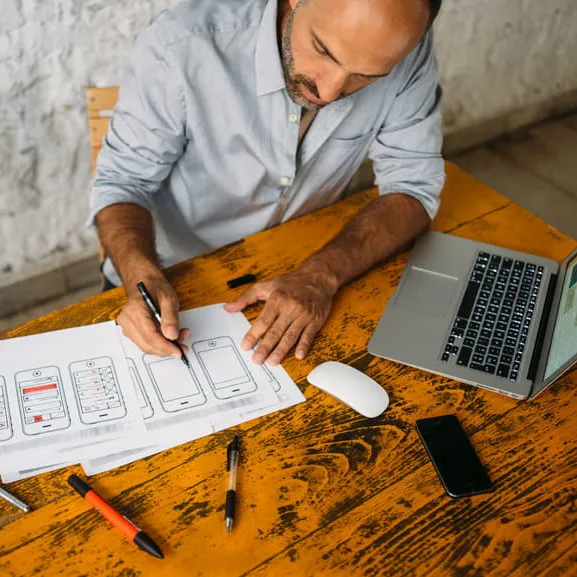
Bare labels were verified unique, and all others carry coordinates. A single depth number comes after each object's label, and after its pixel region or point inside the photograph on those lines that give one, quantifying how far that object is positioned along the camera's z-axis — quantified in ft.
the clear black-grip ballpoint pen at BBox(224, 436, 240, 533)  2.69
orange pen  2.56
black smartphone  2.93
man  3.58
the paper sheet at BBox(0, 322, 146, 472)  2.90
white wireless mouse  3.24
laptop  3.50
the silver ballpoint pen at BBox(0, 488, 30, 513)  2.66
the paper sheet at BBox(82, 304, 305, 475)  3.04
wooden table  2.60
